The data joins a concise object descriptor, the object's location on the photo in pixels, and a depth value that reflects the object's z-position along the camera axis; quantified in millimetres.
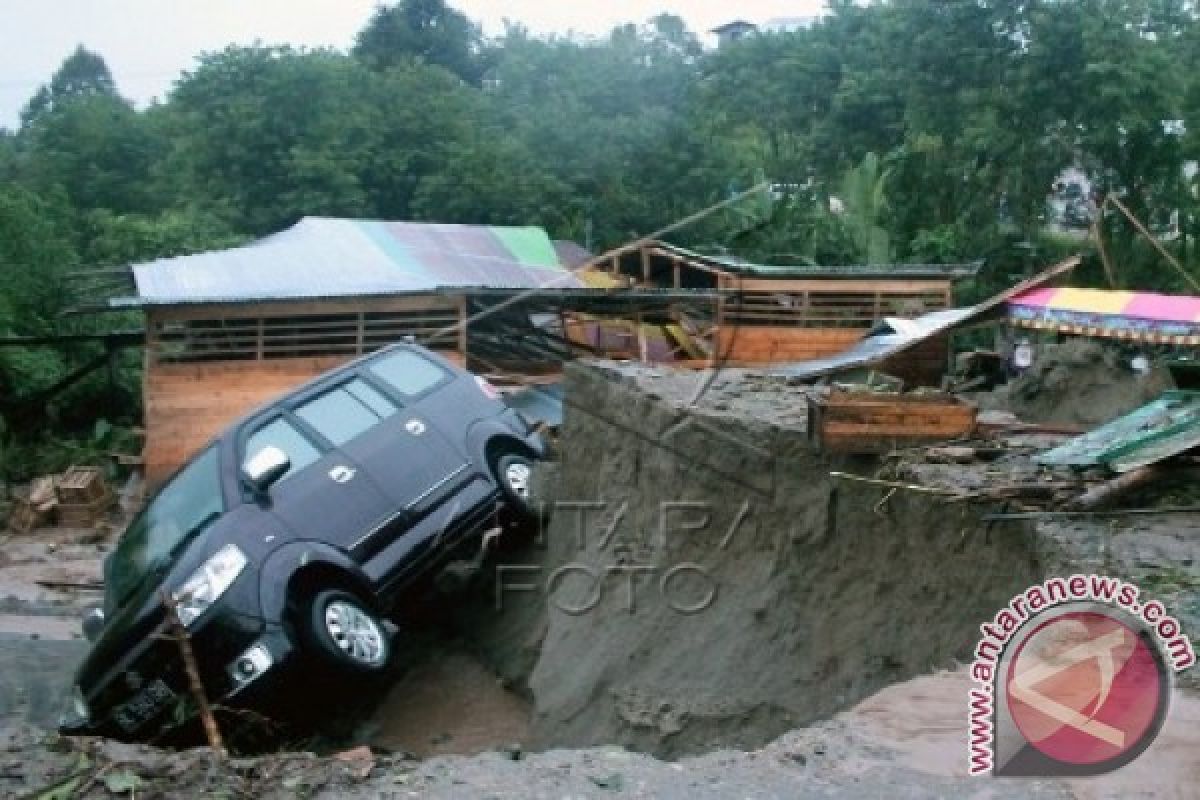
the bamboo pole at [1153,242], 7955
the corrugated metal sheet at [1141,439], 5734
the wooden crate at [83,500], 15328
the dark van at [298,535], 6863
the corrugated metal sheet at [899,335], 9211
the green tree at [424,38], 46625
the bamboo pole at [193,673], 6453
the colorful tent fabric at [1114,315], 10633
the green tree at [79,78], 61406
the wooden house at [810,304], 17016
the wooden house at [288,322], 14656
